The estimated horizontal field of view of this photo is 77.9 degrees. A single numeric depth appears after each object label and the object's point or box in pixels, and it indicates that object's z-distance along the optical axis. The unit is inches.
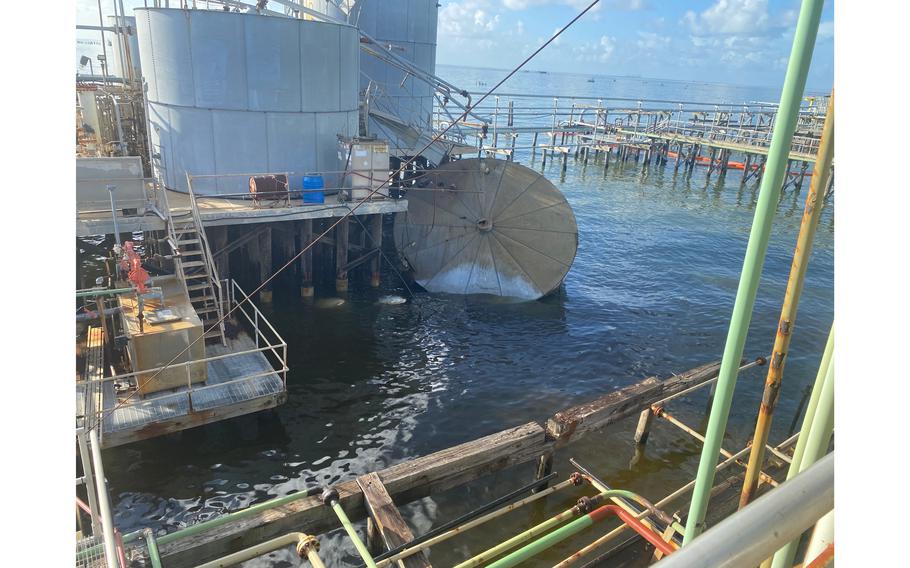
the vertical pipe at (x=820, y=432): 84.9
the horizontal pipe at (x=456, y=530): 300.0
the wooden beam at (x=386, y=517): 313.7
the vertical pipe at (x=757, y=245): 99.0
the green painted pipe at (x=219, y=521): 297.4
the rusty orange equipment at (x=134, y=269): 519.2
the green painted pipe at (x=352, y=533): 264.7
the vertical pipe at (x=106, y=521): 183.6
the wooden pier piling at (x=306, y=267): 857.5
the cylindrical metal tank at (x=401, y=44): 1230.3
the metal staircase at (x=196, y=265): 614.9
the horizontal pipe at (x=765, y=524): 47.4
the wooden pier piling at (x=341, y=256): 874.1
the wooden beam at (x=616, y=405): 432.1
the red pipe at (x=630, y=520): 318.7
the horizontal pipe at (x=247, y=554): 282.8
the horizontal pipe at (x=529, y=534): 295.6
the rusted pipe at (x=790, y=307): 132.1
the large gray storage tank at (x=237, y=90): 794.2
